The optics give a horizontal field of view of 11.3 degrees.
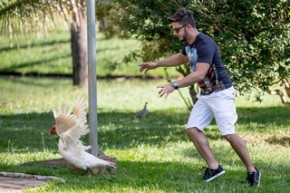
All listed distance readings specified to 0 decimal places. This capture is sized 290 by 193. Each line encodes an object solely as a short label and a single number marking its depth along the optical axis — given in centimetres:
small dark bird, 2666
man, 1411
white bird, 1466
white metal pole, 1507
